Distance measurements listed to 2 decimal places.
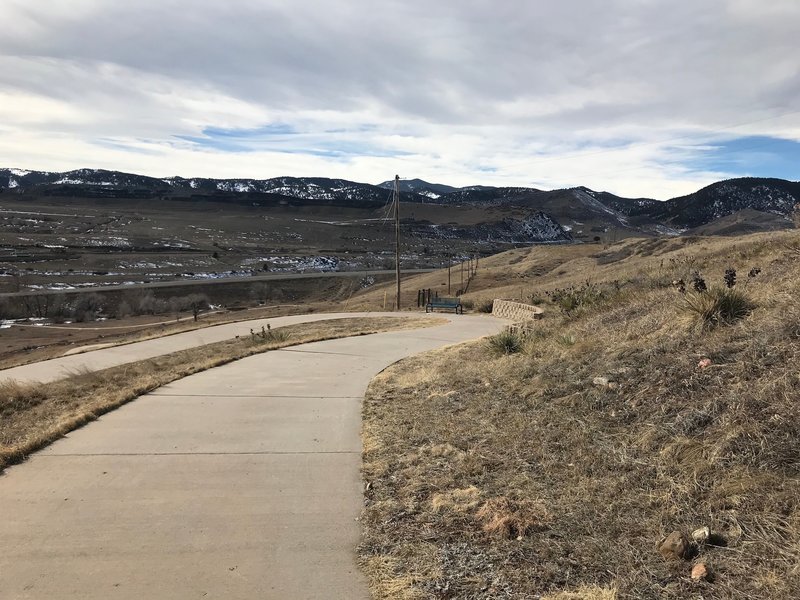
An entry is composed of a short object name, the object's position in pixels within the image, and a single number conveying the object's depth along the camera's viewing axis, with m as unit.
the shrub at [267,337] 15.09
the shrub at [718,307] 6.16
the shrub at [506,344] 9.22
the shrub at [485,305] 24.06
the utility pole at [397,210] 28.95
